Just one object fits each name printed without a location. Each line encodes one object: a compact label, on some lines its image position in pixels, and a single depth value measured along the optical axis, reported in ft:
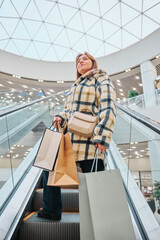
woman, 5.65
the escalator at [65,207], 6.08
